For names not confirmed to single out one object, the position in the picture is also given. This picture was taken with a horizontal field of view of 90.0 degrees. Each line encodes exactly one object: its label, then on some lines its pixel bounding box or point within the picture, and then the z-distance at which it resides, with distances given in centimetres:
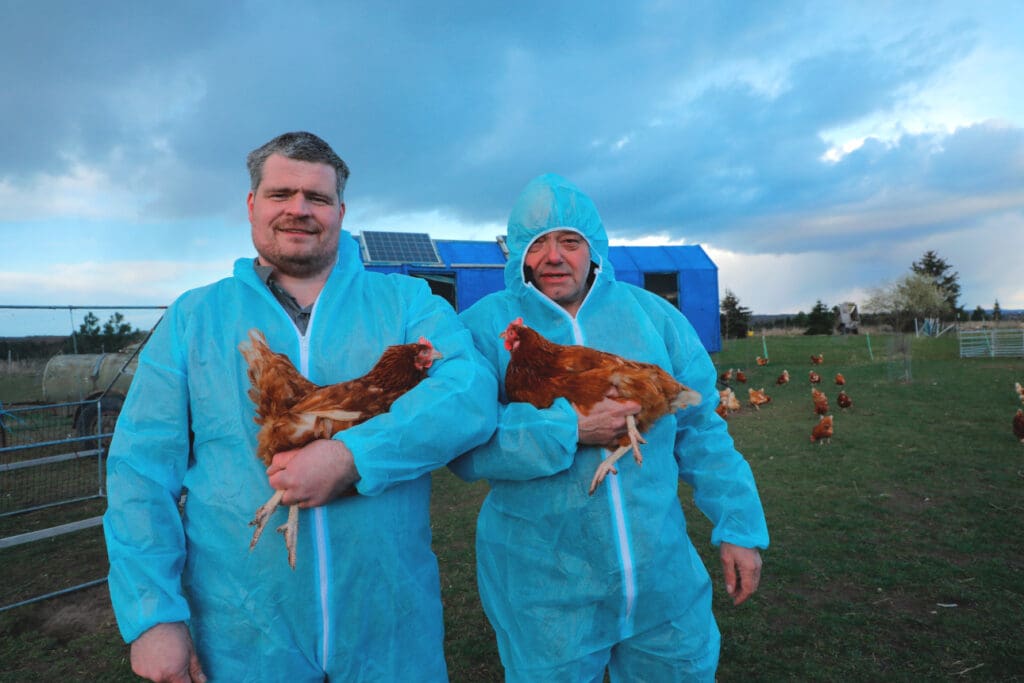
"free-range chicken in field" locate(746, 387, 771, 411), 1187
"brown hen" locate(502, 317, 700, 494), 182
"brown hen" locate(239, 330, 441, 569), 148
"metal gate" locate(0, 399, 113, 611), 480
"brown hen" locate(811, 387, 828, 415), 1004
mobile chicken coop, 1318
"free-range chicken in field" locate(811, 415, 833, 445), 849
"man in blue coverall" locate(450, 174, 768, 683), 179
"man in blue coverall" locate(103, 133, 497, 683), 144
